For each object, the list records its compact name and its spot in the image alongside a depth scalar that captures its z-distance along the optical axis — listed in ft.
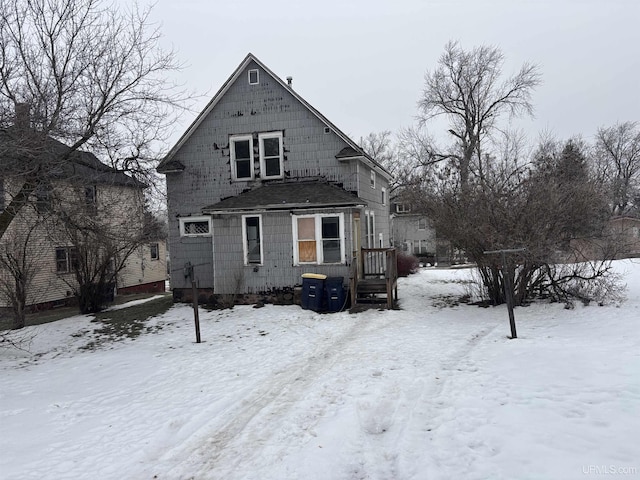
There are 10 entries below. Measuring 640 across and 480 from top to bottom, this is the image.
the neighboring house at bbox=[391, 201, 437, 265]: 135.84
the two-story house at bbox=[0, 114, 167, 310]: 28.48
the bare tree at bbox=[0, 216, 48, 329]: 41.79
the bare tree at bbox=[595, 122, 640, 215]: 150.10
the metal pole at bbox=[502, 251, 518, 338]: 26.91
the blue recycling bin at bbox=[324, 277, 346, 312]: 40.98
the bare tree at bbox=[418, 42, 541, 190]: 113.60
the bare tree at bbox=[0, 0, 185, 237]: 25.75
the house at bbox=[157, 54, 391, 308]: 44.06
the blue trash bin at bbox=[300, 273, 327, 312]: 41.55
